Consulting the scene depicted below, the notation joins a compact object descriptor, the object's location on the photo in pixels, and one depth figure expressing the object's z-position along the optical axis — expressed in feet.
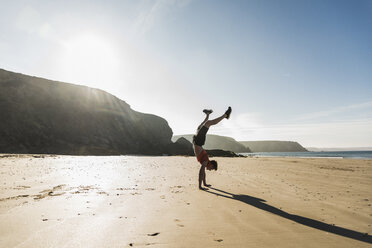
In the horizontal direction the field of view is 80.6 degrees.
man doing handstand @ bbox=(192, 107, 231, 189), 22.36
